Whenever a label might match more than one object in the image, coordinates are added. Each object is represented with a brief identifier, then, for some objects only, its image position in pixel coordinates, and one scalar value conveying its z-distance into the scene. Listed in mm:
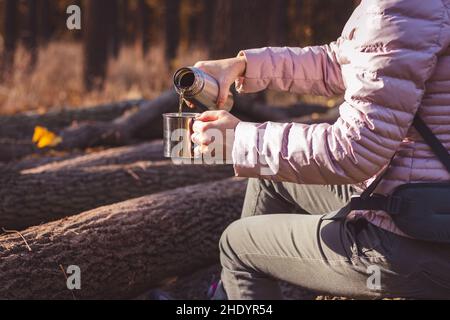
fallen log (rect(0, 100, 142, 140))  6469
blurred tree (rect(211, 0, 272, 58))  7688
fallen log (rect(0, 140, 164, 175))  4914
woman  2197
